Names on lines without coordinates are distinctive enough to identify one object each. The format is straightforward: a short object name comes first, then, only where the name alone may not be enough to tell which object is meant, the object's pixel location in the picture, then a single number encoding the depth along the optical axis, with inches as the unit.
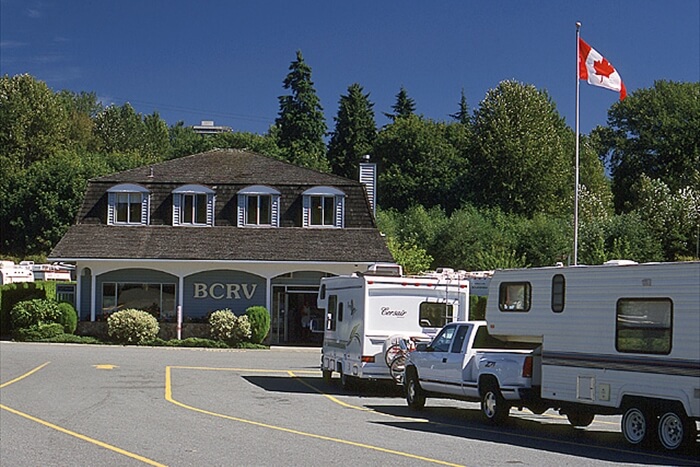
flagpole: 1298.0
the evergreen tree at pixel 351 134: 3762.3
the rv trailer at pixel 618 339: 569.6
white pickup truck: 698.8
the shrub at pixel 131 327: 1643.7
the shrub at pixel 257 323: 1644.9
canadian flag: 1264.8
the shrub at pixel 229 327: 1635.1
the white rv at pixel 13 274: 1876.2
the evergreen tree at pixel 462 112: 4650.6
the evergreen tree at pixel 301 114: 3671.3
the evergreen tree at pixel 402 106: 4315.9
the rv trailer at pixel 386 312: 914.7
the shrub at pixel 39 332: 1656.0
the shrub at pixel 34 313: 1663.4
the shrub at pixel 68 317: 1674.5
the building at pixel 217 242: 1700.3
